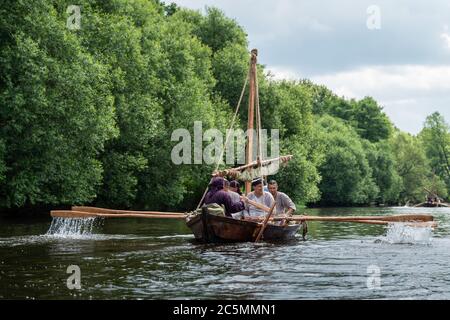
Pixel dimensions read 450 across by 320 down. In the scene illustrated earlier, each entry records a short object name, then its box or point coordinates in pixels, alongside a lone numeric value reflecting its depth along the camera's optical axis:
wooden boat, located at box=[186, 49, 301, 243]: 22.25
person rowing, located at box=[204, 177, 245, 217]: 22.89
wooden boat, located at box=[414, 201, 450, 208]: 107.13
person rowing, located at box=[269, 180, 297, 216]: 24.74
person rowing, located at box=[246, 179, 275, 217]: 24.34
